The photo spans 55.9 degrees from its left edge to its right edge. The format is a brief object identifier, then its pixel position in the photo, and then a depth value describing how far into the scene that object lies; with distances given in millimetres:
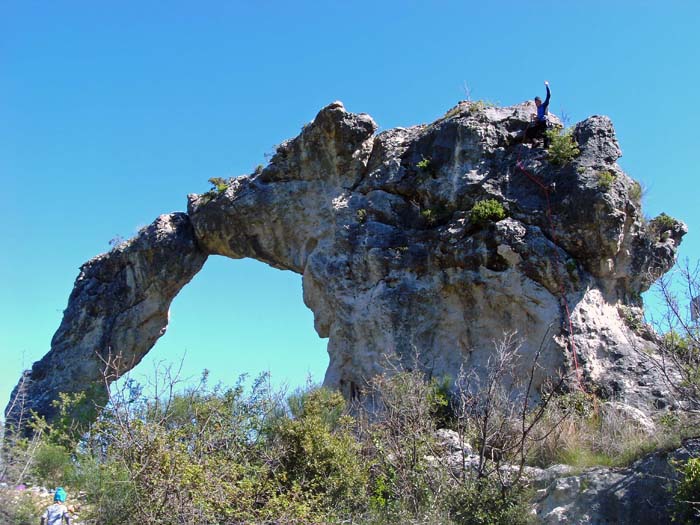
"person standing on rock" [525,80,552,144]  13875
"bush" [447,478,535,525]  7410
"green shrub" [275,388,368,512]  8203
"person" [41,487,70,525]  7895
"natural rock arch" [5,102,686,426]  12125
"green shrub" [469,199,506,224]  13008
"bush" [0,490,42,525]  7998
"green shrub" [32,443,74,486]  10624
